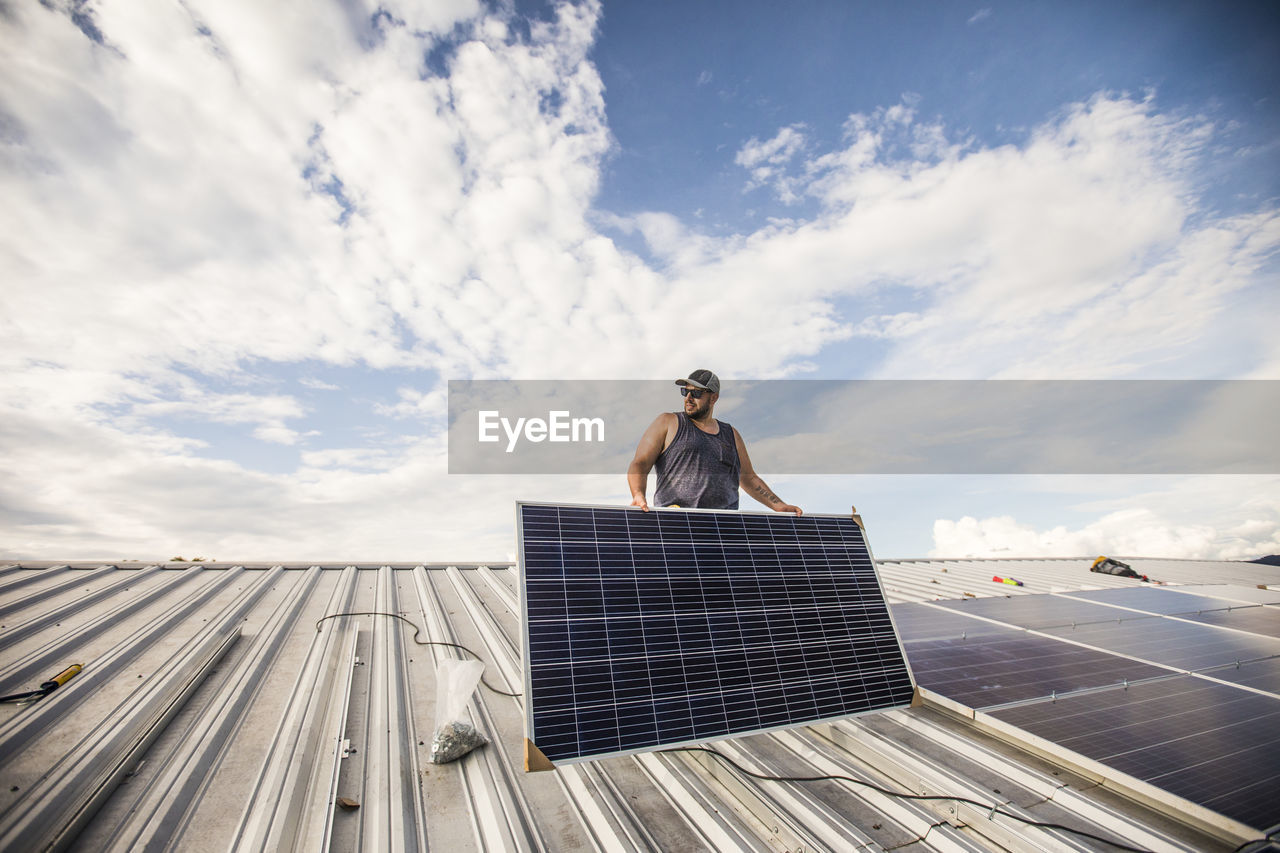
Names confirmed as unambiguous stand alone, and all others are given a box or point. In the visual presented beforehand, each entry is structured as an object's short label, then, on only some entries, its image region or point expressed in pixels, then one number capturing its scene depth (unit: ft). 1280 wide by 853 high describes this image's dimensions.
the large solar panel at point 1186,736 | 10.02
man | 17.79
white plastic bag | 11.82
